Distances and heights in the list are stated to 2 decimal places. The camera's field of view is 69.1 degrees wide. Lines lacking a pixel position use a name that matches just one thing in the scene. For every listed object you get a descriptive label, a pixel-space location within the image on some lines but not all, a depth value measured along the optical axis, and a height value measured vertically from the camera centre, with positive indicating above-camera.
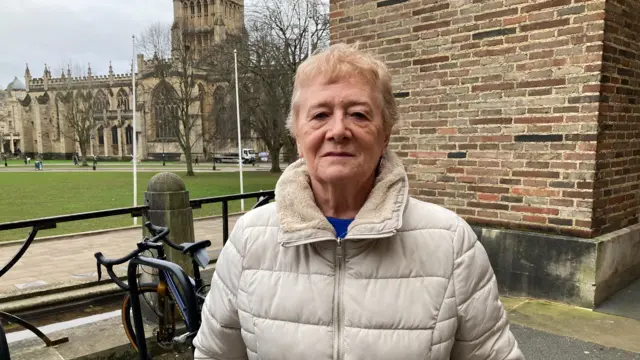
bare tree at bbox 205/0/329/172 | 25.56 +4.92
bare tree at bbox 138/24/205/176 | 37.72 +5.23
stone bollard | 4.52 -0.64
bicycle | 3.24 -1.20
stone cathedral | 60.69 +4.55
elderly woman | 1.35 -0.37
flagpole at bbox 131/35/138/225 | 14.11 +0.63
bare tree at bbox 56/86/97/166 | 59.81 +3.92
